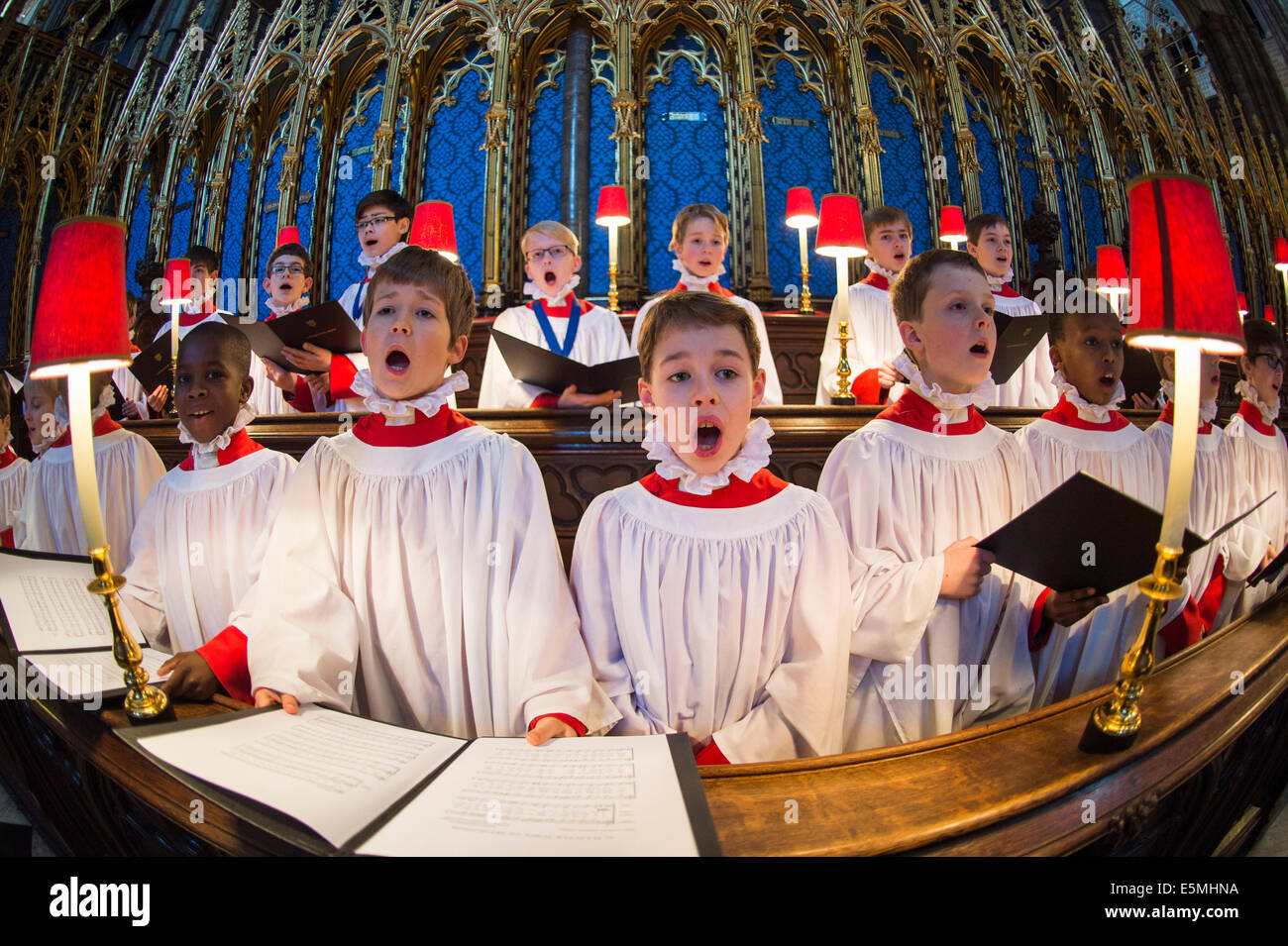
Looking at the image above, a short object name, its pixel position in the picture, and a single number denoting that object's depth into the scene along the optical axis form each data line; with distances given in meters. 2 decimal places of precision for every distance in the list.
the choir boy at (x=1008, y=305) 3.66
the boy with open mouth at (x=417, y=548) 1.38
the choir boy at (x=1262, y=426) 2.47
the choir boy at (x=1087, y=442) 1.81
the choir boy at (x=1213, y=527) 2.01
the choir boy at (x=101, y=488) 2.36
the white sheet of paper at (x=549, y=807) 0.70
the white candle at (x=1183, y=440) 0.89
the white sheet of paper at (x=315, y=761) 0.74
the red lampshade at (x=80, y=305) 1.03
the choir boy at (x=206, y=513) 1.87
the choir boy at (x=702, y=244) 3.68
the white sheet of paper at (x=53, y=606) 1.29
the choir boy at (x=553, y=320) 3.50
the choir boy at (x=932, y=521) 1.47
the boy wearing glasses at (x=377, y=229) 3.59
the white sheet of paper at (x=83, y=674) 1.08
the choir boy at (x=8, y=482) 2.74
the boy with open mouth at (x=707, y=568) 1.32
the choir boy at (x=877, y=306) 3.76
